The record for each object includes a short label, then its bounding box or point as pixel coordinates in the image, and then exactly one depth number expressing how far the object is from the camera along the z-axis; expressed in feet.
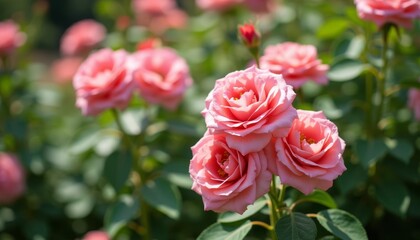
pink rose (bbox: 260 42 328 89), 5.04
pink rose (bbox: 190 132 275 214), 3.78
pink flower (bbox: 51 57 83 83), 11.43
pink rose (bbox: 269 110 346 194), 3.81
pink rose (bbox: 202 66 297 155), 3.74
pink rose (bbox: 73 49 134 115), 5.75
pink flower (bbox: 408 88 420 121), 5.75
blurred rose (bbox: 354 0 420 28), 5.05
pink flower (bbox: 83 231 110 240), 6.35
